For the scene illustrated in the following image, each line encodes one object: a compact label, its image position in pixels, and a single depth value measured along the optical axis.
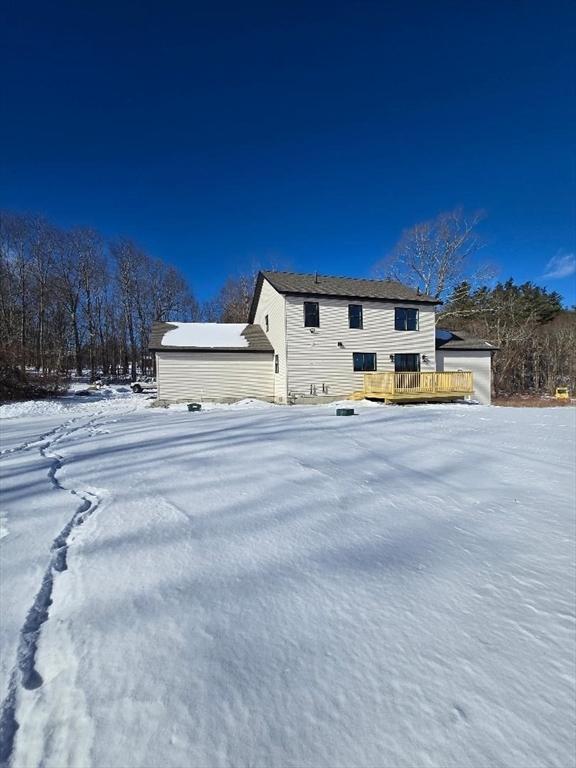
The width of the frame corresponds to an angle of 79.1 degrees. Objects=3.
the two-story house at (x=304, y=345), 15.51
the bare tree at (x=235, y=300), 30.59
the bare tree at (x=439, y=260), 23.48
